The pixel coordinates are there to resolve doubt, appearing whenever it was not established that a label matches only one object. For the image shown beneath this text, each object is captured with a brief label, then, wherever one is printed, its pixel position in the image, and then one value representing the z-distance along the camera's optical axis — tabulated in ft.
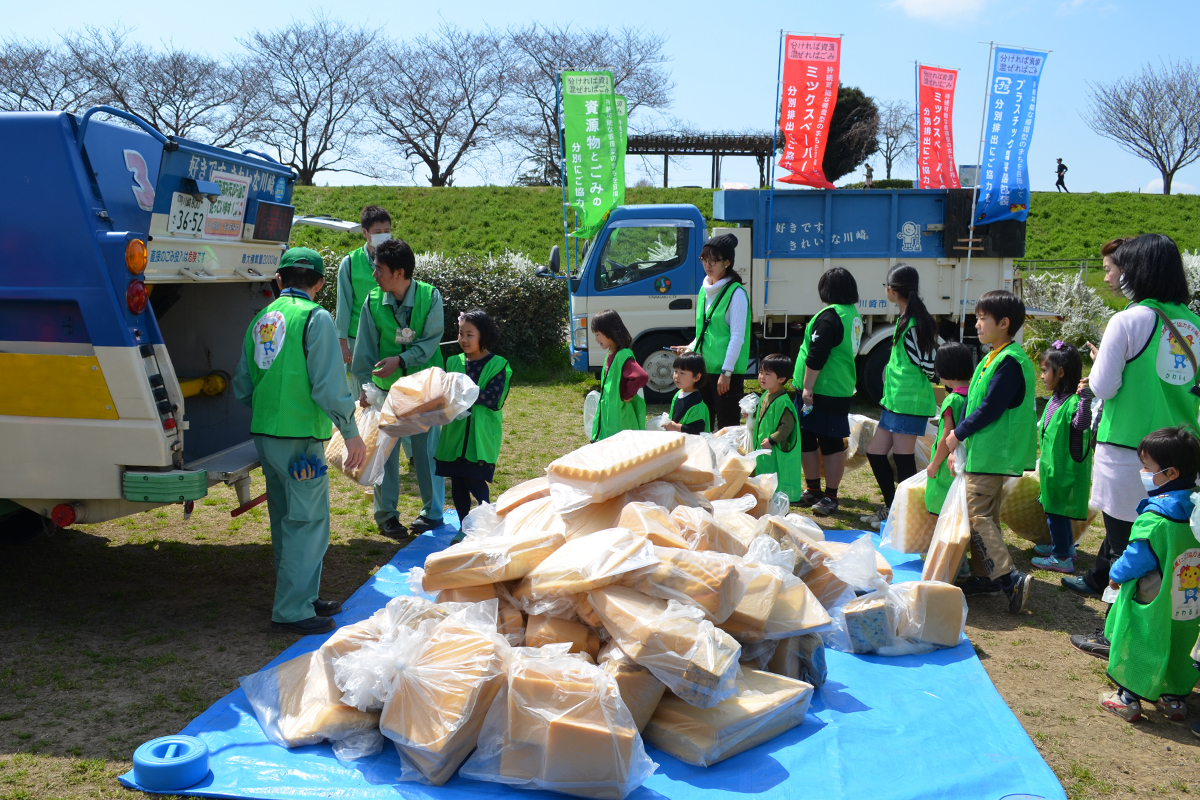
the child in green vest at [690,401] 17.11
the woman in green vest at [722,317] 19.39
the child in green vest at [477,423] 16.21
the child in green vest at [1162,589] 10.31
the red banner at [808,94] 37.60
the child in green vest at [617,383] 16.14
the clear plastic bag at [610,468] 11.56
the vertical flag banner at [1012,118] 33.04
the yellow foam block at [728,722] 9.16
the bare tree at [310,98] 96.63
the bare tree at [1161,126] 96.07
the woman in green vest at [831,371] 18.49
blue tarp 8.75
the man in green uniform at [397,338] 16.70
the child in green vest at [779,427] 17.98
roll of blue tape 8.69
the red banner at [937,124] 40.98
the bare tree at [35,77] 86.07
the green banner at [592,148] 36.35
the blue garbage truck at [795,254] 32.04
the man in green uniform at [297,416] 12.45
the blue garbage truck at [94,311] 11.15
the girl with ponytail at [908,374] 17.19
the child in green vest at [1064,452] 15.43
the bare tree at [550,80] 98.63
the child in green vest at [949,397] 15.21
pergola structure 89.76
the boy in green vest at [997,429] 13.87
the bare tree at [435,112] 99.91
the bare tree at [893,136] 98.53
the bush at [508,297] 40.98
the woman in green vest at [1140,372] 12.13
